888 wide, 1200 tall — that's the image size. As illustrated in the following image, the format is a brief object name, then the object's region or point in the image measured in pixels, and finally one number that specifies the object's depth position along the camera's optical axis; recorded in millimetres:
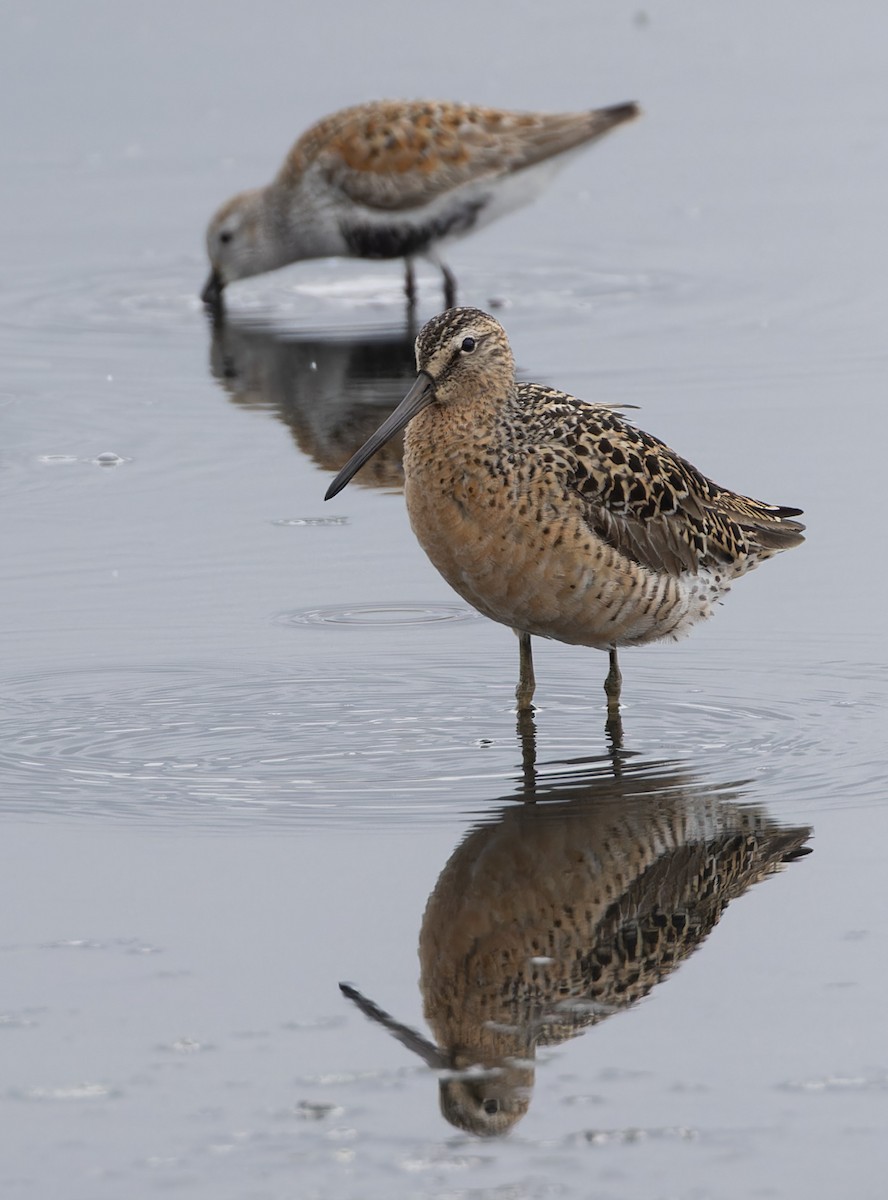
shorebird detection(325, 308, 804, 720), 12664
